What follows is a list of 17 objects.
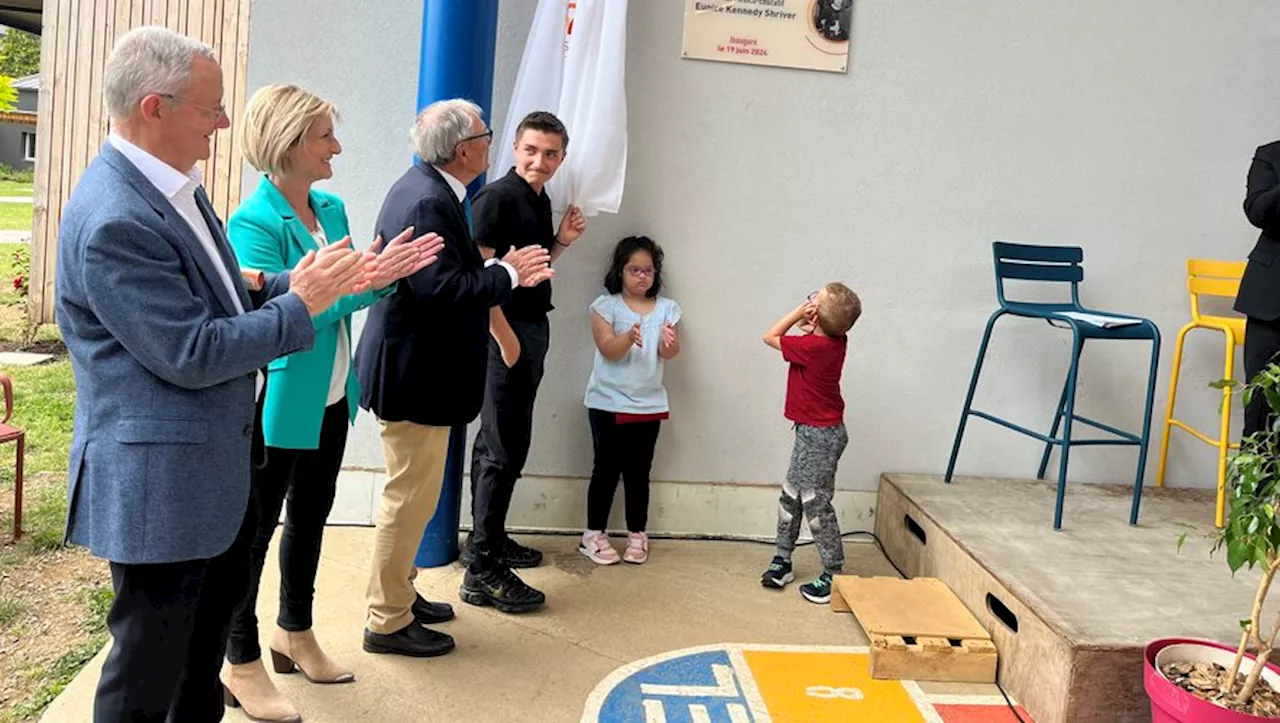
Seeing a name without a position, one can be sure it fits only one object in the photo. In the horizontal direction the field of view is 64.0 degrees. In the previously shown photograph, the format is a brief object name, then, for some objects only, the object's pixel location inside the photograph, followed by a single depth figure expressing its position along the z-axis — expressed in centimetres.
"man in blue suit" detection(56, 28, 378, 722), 167
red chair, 340
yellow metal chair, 417
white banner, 378
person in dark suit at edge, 357
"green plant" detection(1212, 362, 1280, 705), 233
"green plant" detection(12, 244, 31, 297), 681
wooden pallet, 304
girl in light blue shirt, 391
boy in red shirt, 365
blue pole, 352
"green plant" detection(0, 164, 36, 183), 1800
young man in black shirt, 334
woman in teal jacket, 236
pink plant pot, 232
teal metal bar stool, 369
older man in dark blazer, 271
